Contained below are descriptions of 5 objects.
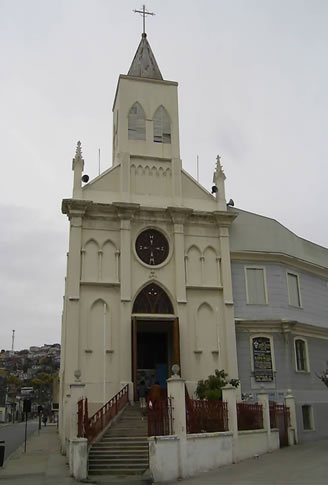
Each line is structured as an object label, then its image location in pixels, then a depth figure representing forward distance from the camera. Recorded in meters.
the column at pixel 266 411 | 20.14
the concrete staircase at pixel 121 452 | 16.09
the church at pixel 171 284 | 24.17
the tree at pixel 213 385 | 20.59
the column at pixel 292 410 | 22.72
